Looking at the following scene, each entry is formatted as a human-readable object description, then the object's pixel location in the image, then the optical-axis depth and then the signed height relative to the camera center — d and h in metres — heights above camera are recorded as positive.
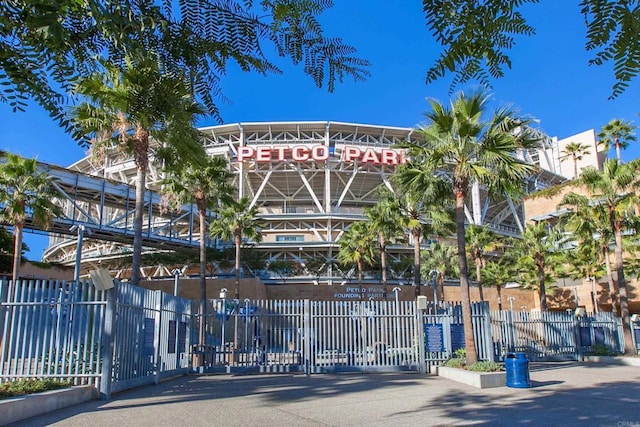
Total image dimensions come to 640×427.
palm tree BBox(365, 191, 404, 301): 32.78 +7.15
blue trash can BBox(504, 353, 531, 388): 13.38 -1.12
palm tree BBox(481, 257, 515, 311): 51.84 +5.10
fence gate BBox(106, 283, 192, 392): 12.52 -0.07
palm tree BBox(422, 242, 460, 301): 49.49 +6.28
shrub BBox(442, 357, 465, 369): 16.71 -1.11
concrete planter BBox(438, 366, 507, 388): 13.70 -1.35
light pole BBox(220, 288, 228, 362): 19.23 +0.38
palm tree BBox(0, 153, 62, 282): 26.89 +7.40
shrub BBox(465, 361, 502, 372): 14.49 -1.09
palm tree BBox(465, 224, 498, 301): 43.81 +7.08
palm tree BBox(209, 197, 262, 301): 36.90 +7.60
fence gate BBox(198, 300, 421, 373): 19.03 -0.29
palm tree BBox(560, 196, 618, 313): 27.82 +5.61
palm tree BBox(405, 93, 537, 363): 16.72 +5.72
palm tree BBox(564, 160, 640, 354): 25.64 +6.44
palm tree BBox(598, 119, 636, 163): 45.69 +16.70
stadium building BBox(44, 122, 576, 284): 60.25 +19.07
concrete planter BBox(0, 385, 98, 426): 8.31 -1.16
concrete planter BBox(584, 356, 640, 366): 22.19 -1.52
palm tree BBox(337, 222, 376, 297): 44.34 +7.11
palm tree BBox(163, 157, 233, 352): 26.52 +7.28
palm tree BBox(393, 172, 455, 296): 18.59 +5.50
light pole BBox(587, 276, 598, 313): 44.56 +2.69
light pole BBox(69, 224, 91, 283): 26.00 +4.70
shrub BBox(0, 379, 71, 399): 9.22 -0.91
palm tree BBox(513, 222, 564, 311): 35.72 +5.44
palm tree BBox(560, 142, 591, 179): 67.96 +22.87
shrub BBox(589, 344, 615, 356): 24.28 -1.20
